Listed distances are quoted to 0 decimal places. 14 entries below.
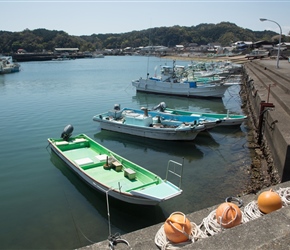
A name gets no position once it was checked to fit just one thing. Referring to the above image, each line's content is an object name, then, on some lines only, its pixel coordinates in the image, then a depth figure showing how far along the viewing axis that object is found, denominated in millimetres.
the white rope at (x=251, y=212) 5223
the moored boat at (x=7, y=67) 60547
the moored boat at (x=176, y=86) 29000
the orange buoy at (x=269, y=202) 5102
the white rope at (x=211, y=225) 4812
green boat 8289
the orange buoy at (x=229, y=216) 4672
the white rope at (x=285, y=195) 5396
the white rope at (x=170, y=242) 4586
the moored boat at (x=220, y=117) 17391
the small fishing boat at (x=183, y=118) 15812
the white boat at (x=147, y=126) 15148
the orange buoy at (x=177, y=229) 4527
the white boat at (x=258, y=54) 70531
